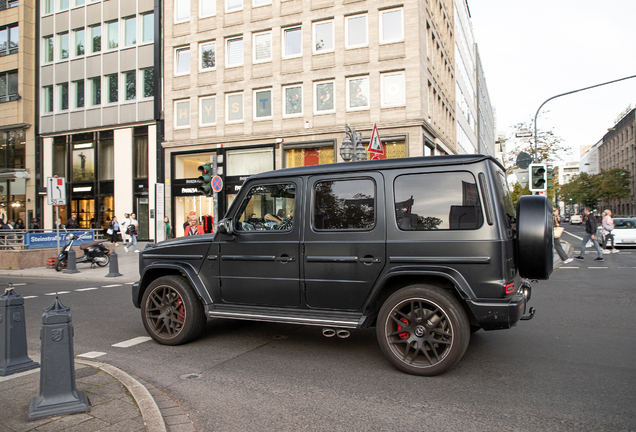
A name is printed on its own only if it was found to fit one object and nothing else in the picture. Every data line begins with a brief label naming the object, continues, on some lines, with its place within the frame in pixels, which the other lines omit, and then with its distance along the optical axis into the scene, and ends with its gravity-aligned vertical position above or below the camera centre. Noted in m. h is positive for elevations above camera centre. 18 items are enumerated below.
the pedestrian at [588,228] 16.83 -0.35
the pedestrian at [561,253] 12.79 -0.94
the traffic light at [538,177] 13.32 +1.18
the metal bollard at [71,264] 14.50 -1.16
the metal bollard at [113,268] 13.66 -1.22
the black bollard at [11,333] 4.46 -1.01
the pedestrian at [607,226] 19.08 -0.32
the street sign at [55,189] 15.09 +1.20
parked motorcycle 15.11 -0.92
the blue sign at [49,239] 16.37 -0.44
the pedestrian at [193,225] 12.99 -0.02
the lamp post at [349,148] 13.05 +2.05
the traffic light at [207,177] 13.20 +1.30
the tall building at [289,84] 23.69 +7.51
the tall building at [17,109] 33.31 +8.37
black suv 4.27 -0.34
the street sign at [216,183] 12.76 +1.09
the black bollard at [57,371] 3.51 -1.08
